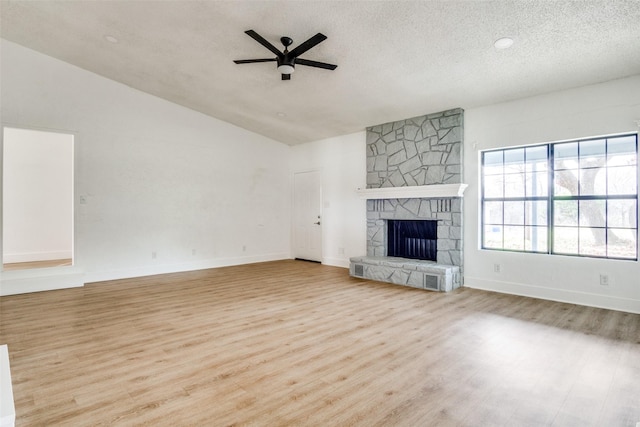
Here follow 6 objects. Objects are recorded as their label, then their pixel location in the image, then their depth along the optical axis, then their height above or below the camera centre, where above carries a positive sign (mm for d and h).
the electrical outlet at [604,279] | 4074 -816
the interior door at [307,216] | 7729 -64
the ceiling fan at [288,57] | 3309 +1728
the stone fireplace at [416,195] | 5227 +332
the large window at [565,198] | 4055 +234
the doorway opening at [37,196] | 6945 +358
